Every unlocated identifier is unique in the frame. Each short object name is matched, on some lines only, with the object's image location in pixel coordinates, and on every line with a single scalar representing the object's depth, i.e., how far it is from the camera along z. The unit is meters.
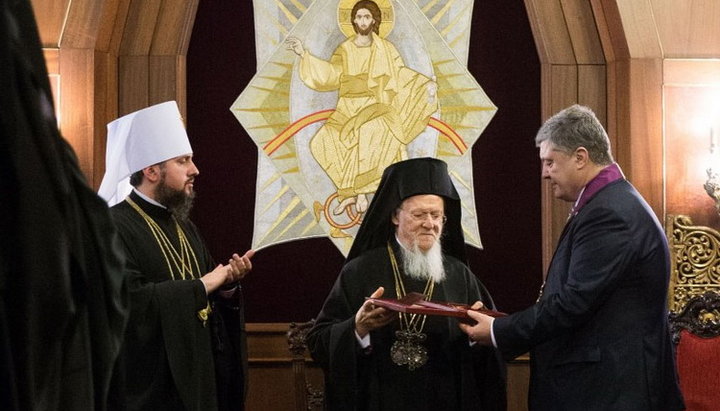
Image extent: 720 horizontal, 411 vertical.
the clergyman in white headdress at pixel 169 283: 4.44
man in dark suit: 4.30
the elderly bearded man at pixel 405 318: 4.73
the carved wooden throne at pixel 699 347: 5.22
